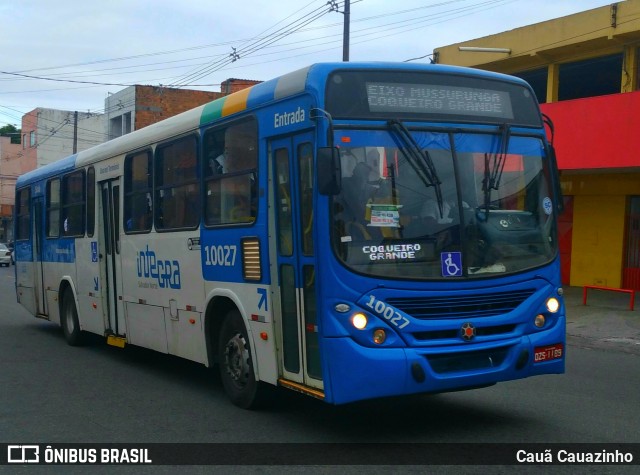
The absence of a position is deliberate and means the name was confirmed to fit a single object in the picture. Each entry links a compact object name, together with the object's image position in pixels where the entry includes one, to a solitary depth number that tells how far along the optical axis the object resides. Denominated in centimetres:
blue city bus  647
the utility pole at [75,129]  4444
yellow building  1891
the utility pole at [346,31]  2362
